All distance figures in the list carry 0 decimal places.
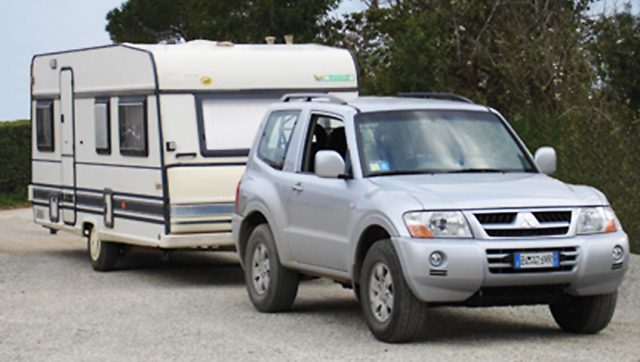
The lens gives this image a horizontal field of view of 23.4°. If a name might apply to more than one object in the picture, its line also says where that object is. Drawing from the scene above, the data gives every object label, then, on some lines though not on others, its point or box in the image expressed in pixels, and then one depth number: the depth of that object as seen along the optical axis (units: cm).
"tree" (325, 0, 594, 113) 2670
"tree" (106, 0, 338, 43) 3581
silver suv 1066
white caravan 1619
